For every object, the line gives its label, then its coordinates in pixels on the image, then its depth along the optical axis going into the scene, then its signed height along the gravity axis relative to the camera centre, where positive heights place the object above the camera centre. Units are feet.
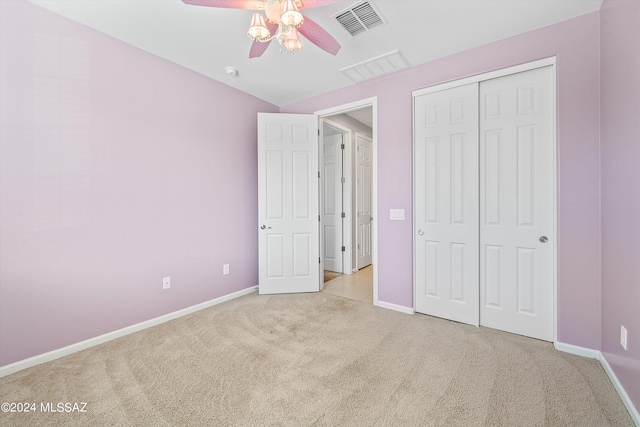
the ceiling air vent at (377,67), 8.43 +5.06
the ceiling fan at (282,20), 4.63 +3.78
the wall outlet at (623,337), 5.10 -2.42
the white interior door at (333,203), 14.79 +0.65
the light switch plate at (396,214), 9.40 +0.00
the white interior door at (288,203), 11.30 +0.47
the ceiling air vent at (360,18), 6.34 +5.02
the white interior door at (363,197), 15.25 +0.99
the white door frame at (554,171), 6.85 +1.12
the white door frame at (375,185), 9.91 +1.11
